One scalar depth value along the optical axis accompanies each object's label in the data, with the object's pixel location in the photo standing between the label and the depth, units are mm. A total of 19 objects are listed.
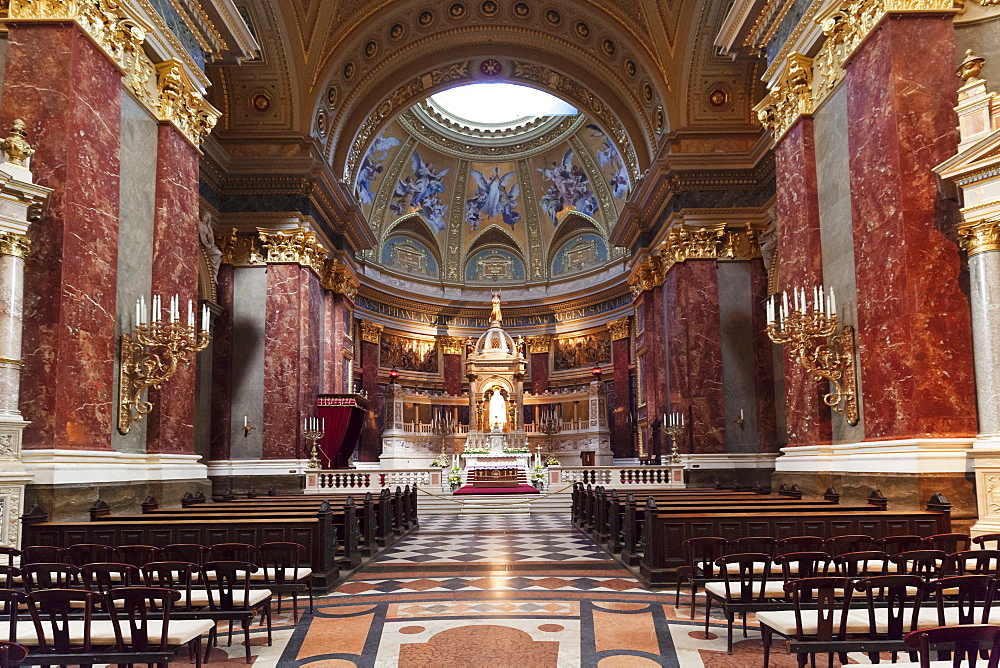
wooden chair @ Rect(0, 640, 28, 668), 3406
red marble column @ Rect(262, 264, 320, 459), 19969
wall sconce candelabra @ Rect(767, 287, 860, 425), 10906
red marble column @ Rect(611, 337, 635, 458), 31203
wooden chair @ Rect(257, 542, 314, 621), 7465
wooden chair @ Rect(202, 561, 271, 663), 6133
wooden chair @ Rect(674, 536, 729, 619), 7516
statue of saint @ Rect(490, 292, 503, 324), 31641
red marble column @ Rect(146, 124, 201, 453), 11992
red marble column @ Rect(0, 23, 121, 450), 9352
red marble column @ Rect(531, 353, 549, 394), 35344
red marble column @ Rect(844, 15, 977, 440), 9383
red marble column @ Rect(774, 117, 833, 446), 11930
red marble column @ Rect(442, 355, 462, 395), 35344
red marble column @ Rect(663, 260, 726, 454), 20531
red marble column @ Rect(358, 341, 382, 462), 30661
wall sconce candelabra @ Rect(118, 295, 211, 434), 10883
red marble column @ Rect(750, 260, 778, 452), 20312
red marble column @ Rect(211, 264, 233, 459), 19766
